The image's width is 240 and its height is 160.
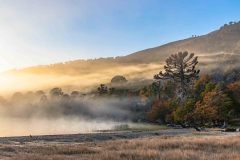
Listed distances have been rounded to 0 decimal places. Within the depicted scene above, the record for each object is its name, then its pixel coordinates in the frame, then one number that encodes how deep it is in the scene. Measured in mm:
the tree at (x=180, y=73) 82600
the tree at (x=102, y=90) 103476
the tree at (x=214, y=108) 66328
